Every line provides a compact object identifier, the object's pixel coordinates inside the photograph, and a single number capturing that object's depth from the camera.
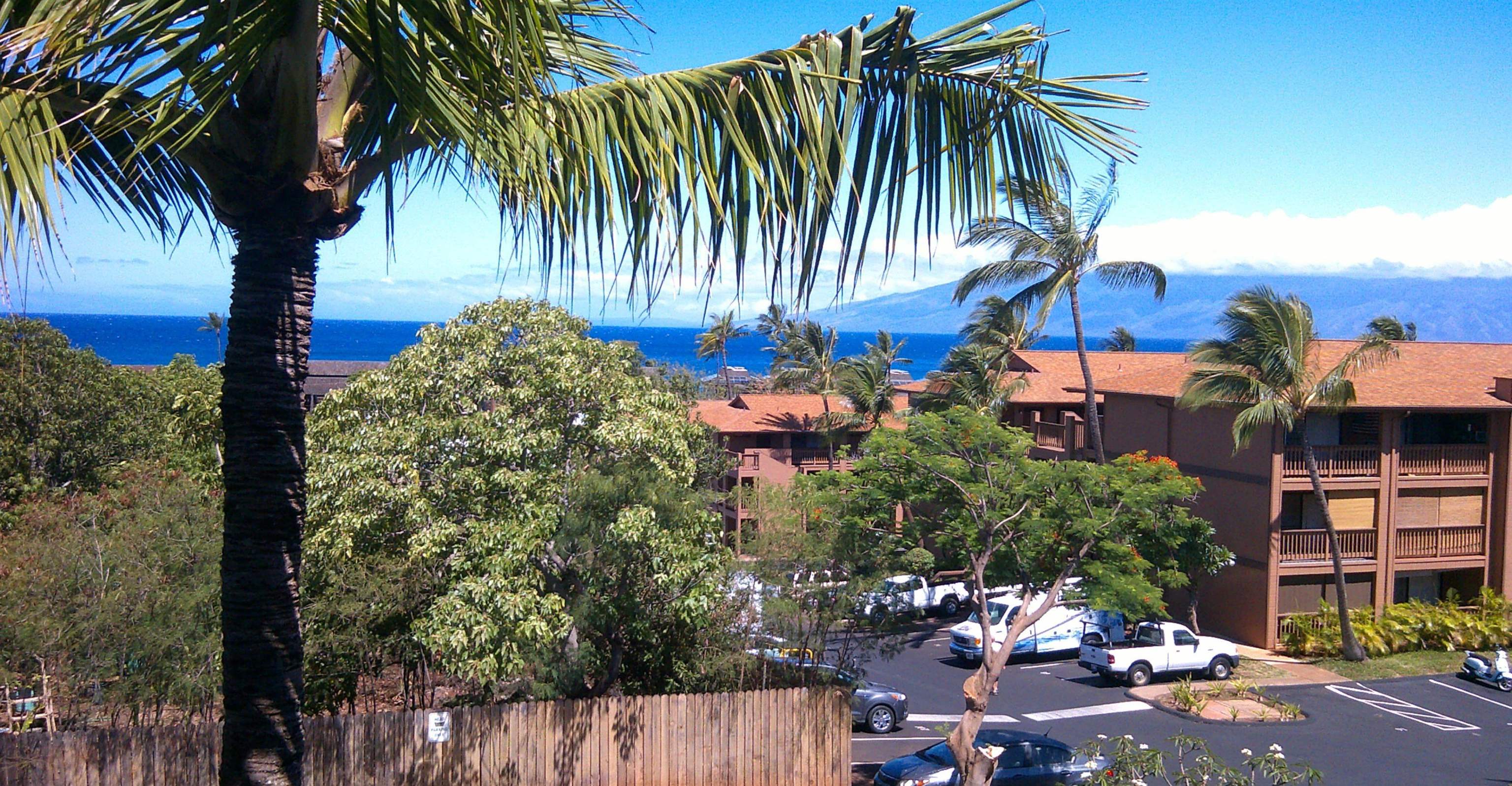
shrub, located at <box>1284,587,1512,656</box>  27.31
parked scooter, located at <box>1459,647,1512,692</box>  24.58
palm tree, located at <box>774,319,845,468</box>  45.41
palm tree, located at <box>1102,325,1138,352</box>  63.00
